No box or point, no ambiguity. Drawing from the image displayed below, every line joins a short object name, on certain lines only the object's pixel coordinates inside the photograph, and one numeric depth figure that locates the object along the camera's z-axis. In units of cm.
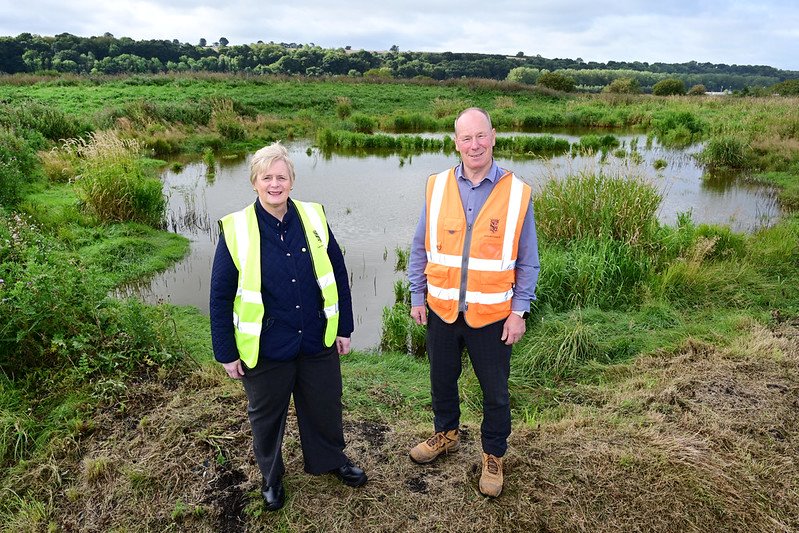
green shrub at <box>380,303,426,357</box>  541
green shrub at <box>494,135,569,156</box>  1706
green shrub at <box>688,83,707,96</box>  3928
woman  236
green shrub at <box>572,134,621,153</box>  1750
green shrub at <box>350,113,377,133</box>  2053
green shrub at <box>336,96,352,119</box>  2369
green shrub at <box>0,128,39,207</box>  830
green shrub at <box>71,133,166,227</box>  816
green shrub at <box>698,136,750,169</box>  1399
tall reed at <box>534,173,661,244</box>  670
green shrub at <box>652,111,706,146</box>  1892
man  253
